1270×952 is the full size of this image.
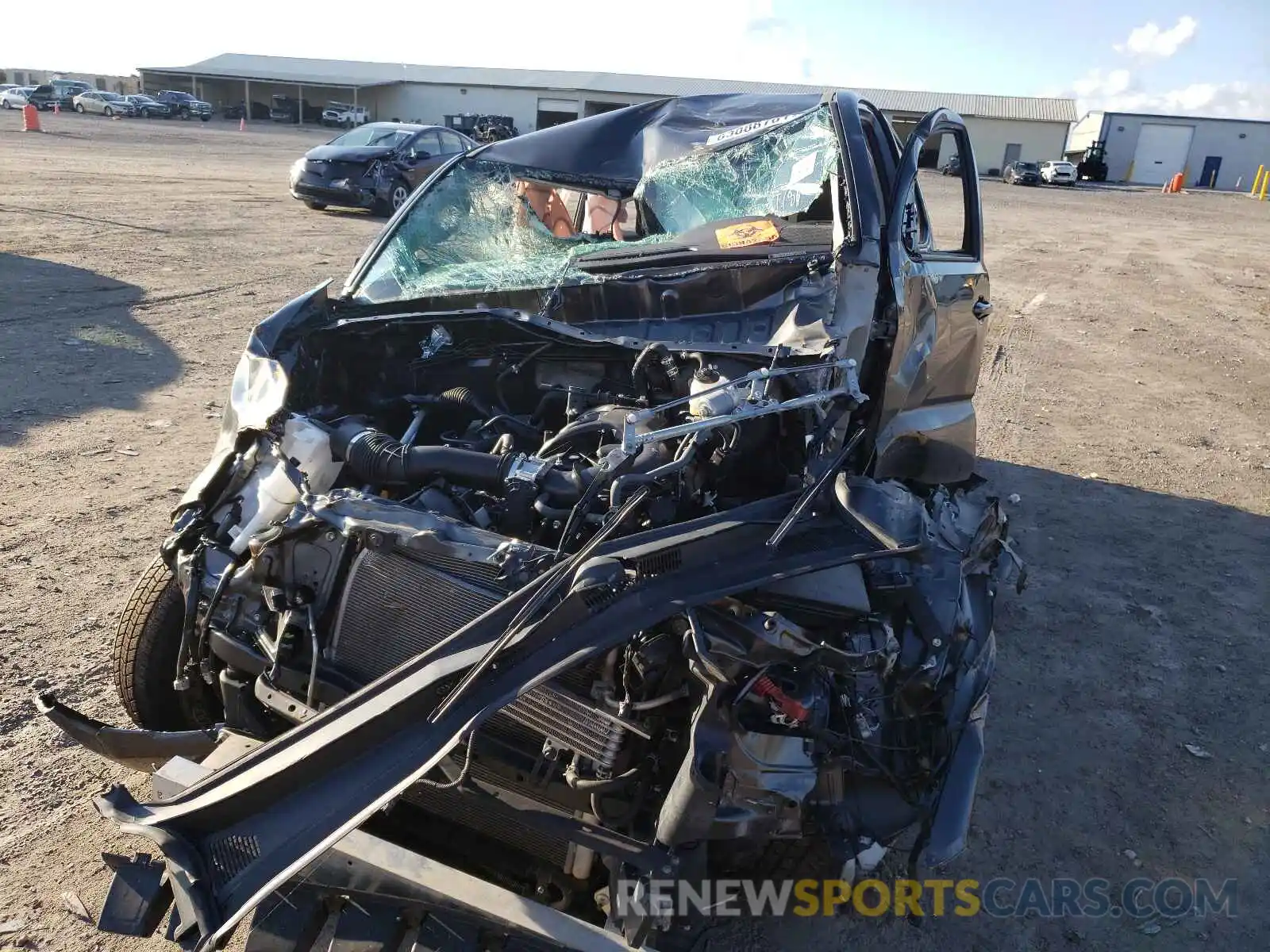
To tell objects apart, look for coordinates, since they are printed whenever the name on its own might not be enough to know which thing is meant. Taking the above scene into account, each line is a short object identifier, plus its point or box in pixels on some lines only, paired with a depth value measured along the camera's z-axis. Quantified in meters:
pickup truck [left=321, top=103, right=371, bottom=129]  44.53
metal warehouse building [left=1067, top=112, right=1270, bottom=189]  49.50
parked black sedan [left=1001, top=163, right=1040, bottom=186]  38.84
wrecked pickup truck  1.94
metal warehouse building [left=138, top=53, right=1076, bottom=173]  49.22
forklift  45.94
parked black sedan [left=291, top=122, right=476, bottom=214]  14.13
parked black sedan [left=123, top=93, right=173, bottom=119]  41.09
